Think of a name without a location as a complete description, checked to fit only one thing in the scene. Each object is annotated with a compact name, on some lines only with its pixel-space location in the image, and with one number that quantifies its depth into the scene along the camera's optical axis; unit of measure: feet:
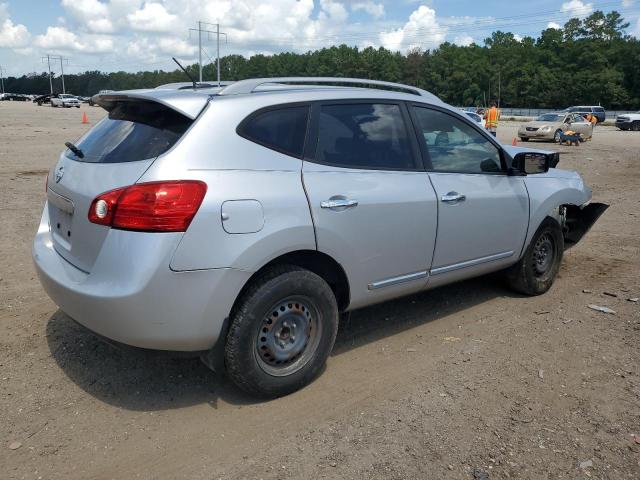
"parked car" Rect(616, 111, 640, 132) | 145.79
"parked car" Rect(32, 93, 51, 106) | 246.80
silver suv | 9.45
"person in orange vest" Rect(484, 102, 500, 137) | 81.51
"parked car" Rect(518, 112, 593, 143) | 88.89
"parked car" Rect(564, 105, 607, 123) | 176.44
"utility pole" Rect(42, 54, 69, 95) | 465.18
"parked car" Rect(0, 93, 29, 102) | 345.00
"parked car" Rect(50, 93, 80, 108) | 232.94
